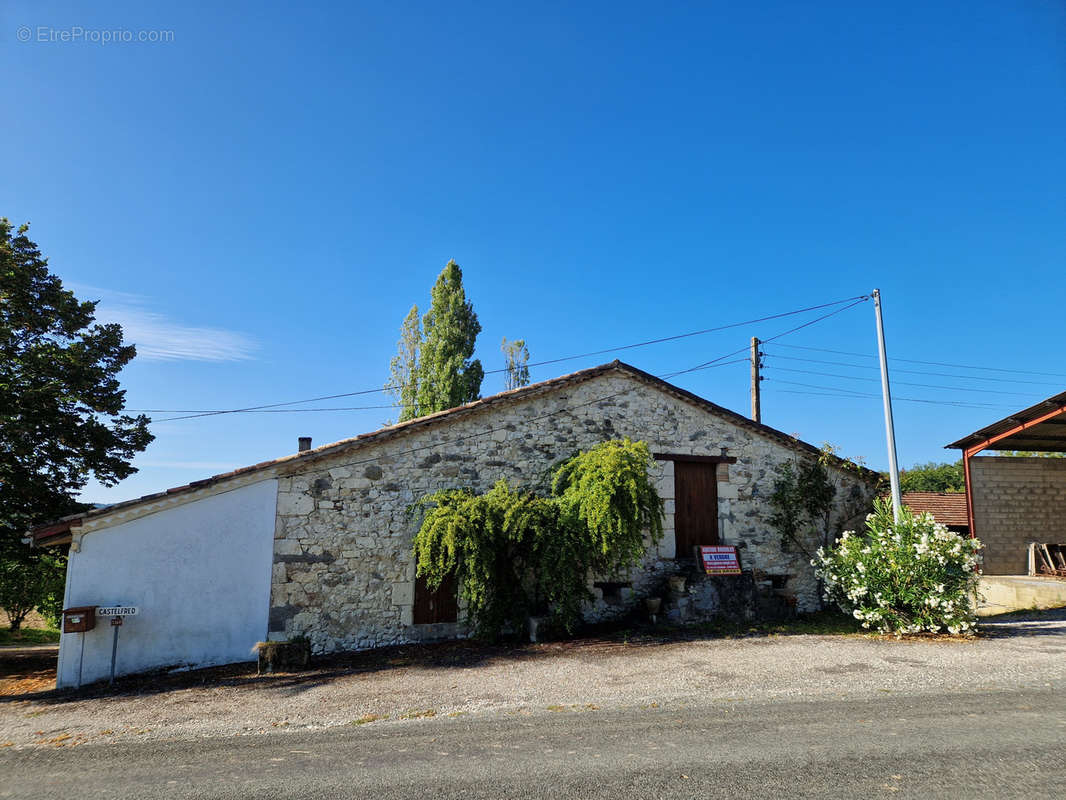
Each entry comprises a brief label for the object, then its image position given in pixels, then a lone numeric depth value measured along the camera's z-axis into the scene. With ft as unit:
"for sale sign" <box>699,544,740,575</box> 36.55
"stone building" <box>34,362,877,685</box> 27.58
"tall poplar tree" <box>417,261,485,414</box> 68.59
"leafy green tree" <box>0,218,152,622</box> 33.68
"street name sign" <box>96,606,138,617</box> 25.84
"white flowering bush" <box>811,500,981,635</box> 29.63
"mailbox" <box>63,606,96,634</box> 25.57
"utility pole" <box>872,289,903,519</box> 34.35
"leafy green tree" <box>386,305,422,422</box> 73.51
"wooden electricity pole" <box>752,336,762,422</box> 56.44
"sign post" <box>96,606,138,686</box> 25.91
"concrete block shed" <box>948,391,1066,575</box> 45.70
